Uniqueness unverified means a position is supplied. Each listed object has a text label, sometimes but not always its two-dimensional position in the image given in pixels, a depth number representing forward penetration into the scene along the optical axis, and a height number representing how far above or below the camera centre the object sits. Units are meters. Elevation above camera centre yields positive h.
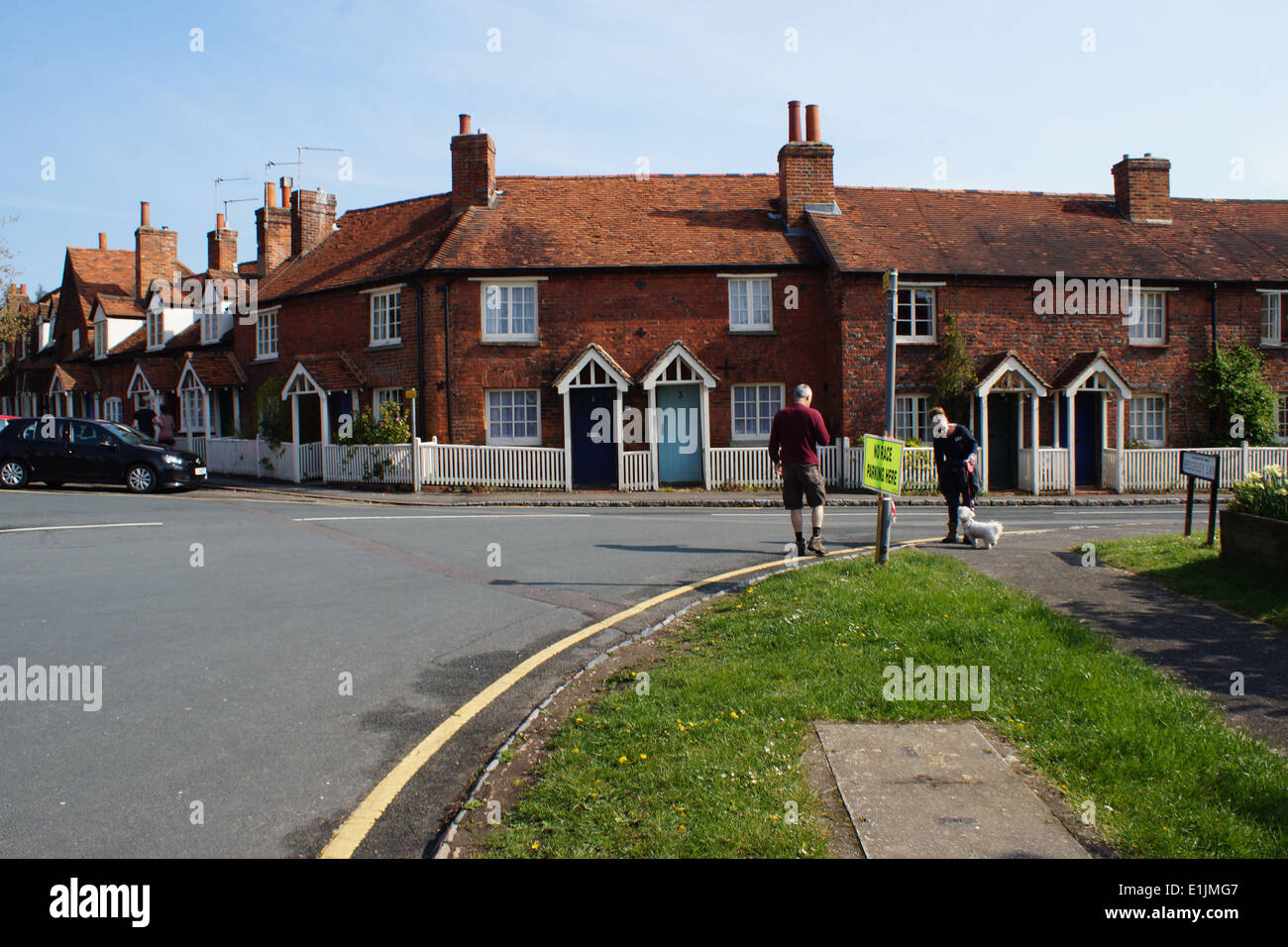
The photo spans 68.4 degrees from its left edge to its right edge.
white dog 11.37 -1.15
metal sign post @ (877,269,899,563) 9.34 +0.22
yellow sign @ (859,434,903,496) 9.12 -0.25
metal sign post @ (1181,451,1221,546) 10.72 -0.39
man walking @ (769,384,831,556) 11.30 -0.21
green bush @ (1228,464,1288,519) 9.13 -0.62
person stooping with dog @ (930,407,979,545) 12.39 -0.34
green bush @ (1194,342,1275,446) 26.09 +1.06
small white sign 10.76 -0.37
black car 20.89 -0.14
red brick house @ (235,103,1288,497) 25.20 +3.27
